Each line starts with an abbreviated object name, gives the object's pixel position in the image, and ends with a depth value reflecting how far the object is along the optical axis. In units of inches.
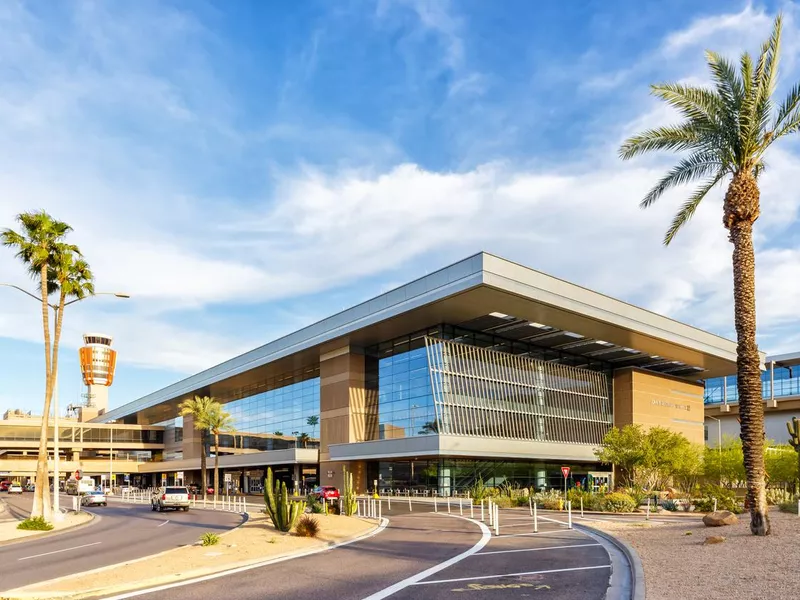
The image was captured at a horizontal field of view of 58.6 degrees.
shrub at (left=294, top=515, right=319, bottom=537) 893.2
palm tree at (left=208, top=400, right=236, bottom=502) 3090.6
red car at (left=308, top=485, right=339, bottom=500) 1818.9
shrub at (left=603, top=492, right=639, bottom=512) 1423.5
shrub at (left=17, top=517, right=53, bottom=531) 1206.3
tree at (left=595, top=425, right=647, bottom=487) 1883.6
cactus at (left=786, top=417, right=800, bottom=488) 1248.2
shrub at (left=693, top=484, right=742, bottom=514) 1301.7
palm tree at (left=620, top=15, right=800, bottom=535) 813.9
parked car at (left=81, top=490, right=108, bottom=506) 2215.2
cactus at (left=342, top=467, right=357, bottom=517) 1306.6
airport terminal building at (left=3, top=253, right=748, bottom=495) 2053.4
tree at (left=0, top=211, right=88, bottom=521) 1362.0
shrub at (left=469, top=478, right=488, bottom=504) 1871.6
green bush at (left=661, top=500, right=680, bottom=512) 1480.1
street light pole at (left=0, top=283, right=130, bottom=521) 1407.7
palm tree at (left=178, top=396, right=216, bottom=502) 3080.7
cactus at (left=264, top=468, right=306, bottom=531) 946.9
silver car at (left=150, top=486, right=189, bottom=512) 1801.2
